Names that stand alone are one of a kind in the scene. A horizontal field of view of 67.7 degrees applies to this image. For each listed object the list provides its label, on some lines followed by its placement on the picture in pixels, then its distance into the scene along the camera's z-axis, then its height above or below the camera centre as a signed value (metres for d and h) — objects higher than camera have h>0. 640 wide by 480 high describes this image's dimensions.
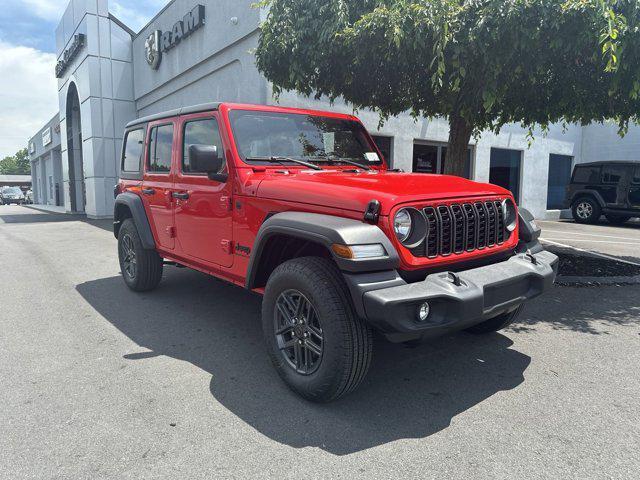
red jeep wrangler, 2.64 -0.39
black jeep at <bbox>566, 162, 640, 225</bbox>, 13.79 -0.25
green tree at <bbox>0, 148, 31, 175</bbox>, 110.86 +1.41
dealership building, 11.90 +2.27
